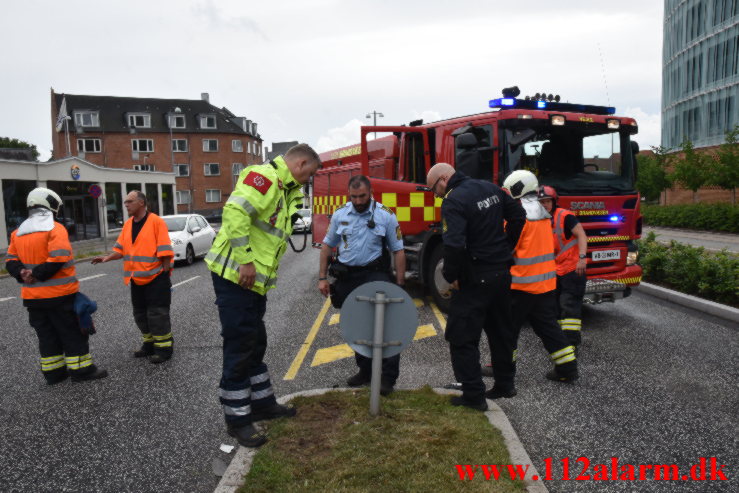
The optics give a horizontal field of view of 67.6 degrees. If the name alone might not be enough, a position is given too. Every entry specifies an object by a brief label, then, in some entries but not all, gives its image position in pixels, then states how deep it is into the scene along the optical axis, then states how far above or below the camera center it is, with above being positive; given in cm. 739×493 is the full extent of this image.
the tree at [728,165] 2378 +116
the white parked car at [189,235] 1525 -74
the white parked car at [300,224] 2783 -89
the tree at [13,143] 6038 +820
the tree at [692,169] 2612 +115
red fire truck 671 +43
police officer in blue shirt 463 -36
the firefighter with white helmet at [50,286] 505 -66
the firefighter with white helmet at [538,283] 479 -74
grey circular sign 382 -80
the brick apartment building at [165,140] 5256 +701
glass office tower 3472 +847
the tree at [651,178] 3516 +104
